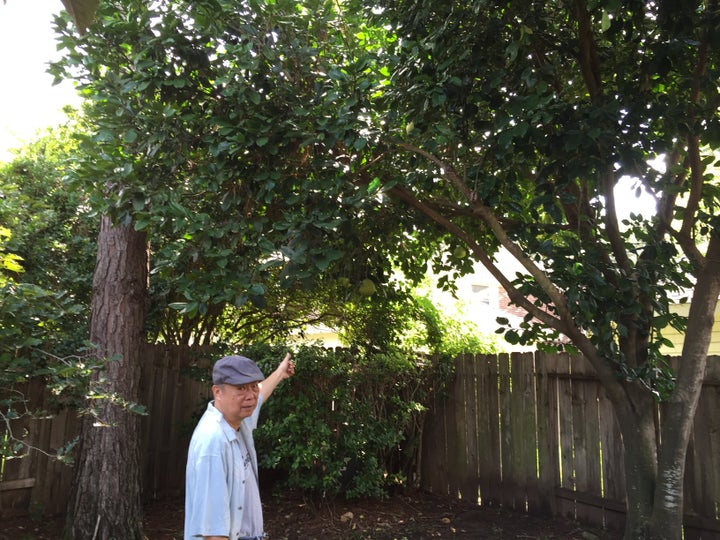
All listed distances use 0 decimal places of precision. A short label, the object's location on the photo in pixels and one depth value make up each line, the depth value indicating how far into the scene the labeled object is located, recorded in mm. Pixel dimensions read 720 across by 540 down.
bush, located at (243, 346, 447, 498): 6277
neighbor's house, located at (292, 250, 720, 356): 9945
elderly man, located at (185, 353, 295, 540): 2404
